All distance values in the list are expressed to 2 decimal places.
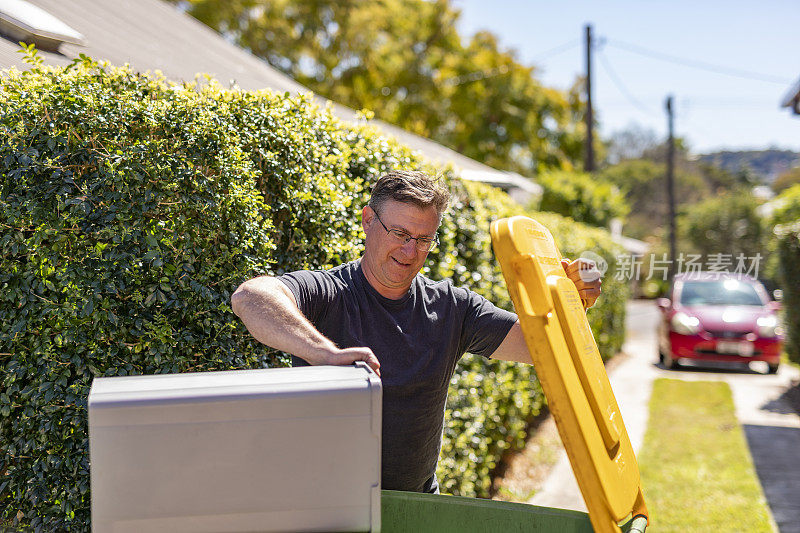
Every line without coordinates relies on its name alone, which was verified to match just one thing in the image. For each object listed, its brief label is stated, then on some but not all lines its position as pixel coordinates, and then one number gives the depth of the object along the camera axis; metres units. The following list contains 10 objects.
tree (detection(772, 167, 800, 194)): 47.57
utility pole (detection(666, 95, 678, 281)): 32.06
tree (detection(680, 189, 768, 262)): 38.53
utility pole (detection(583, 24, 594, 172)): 21.27
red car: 11.03
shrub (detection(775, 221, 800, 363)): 8.88
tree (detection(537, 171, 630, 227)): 15.47
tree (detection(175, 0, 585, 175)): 21.66
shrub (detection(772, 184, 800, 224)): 10.11
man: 2.23
